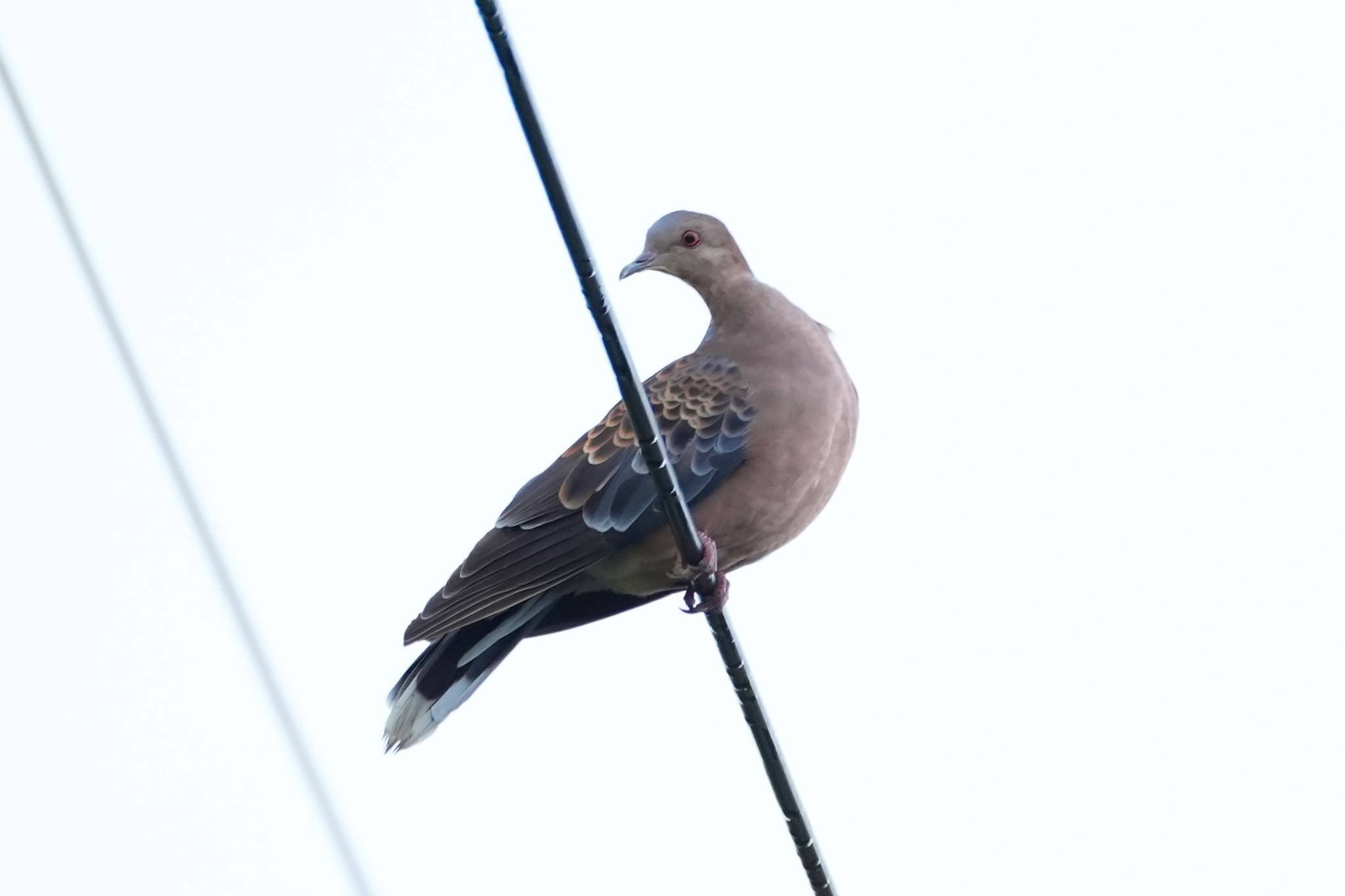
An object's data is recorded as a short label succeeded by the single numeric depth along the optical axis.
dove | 8.62
